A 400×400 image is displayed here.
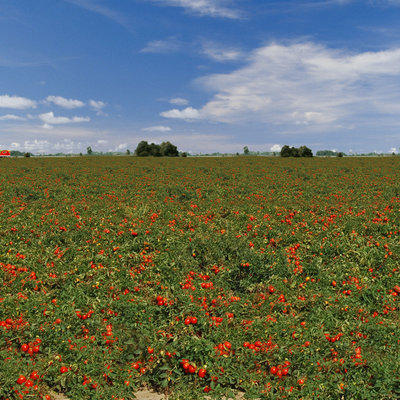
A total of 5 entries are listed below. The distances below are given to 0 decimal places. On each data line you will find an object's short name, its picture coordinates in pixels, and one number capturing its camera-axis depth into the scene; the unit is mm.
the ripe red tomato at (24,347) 6625
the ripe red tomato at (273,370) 6113
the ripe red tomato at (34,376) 5898
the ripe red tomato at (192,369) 6105
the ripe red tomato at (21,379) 5641
